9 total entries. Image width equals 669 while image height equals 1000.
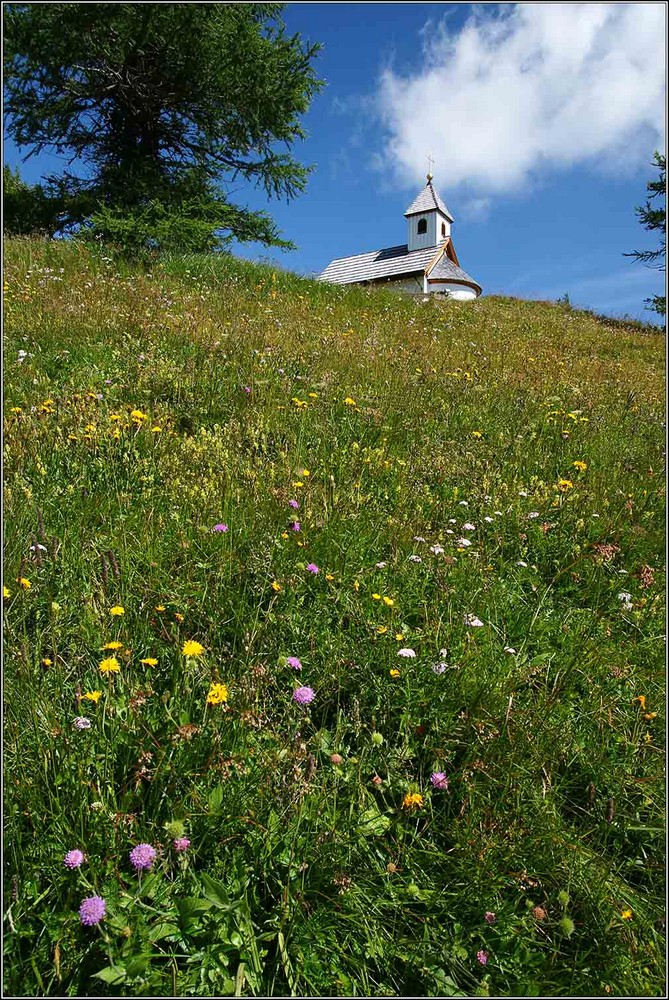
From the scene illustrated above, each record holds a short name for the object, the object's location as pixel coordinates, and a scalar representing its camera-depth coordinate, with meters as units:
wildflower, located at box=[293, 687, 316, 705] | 1.85
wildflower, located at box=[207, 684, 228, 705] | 1.77
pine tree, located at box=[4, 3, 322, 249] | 9.73
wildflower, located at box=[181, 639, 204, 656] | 1.93
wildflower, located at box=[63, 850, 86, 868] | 1.47
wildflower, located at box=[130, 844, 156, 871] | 1.47
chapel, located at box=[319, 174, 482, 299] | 43.72
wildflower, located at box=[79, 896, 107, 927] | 1.38
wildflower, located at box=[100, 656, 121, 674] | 1.86
